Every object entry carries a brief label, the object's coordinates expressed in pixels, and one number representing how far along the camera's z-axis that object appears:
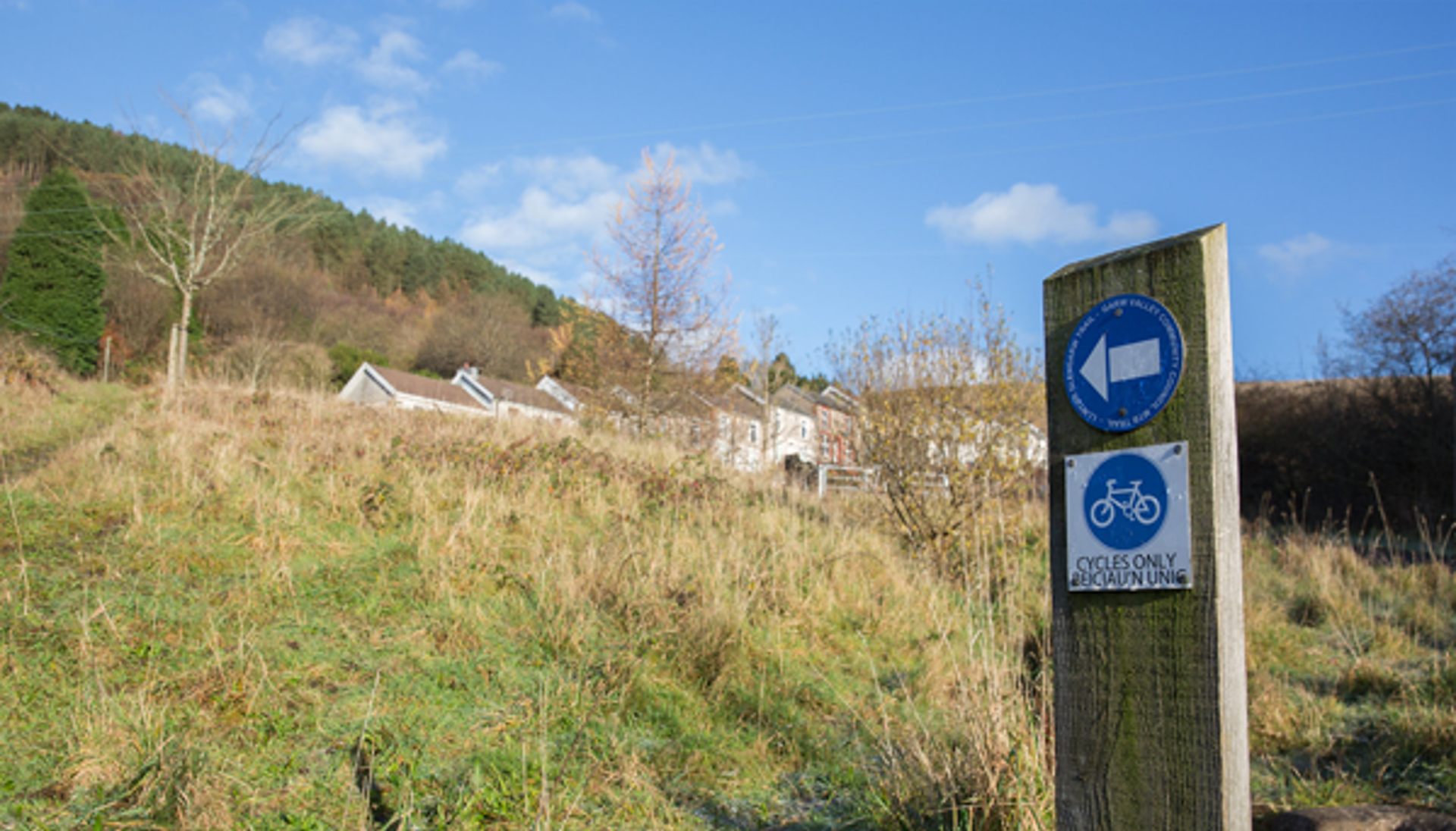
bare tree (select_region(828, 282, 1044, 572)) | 6.99
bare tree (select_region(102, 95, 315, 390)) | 14.83
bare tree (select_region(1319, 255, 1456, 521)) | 15.00
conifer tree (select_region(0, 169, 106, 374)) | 24.06
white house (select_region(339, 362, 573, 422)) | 33.34
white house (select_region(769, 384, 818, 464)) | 37.84
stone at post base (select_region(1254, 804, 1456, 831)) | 2.38
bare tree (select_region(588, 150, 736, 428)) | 15.09
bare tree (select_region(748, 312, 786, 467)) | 25.95
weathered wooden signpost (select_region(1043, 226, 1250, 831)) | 1.37
